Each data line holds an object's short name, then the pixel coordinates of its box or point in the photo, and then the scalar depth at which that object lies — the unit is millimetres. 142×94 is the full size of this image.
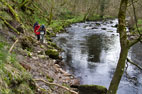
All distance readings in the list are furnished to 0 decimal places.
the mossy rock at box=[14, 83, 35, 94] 4222
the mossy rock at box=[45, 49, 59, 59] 13175
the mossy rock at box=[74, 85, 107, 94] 8445
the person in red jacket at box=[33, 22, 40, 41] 15141
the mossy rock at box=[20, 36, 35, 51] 11300
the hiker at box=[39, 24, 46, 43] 15136
